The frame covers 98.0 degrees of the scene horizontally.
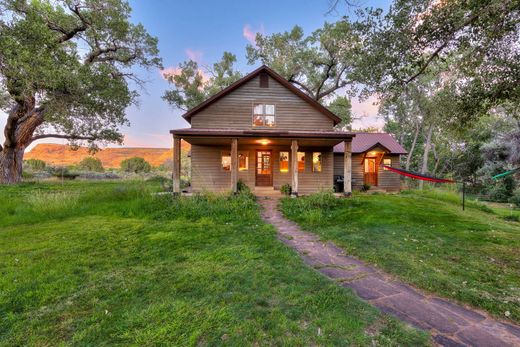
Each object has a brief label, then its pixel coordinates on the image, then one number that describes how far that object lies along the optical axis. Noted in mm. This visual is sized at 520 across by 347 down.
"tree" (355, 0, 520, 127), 5230
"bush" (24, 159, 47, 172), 23019
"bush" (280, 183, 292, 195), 11773
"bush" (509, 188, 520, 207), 14104
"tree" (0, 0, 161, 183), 9242
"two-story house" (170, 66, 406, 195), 12422
